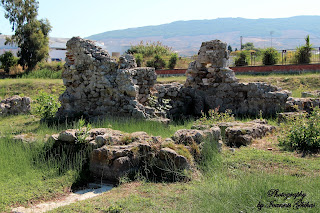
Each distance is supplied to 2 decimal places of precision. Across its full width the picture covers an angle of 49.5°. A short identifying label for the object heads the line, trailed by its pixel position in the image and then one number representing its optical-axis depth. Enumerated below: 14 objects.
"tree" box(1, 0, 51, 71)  28.75
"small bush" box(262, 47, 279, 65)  24.70
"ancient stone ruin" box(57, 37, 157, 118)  11.47
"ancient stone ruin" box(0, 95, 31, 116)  14.88
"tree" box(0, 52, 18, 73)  27.03
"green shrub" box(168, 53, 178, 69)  27.62
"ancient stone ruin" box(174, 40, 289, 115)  12.94
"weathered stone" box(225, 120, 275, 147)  8.38
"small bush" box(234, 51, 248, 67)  25.86
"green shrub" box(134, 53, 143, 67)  27.94
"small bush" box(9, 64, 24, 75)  26.28
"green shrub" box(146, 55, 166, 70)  27.55
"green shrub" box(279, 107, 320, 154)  7.54
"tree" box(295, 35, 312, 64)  23.80
